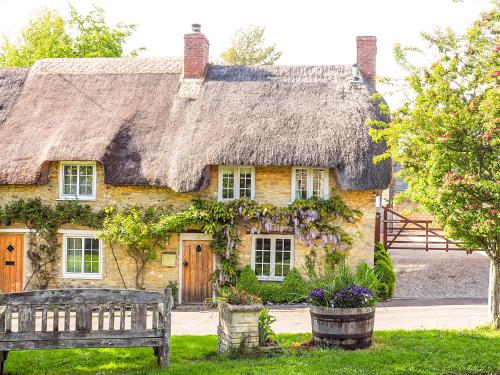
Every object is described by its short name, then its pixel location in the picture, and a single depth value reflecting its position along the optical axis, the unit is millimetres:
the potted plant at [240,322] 10188
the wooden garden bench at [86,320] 9133
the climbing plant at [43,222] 18906
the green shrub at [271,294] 18375
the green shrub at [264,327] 10602
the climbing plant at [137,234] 18203
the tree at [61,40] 34719
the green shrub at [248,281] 18391
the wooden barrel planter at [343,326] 10852
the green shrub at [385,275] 18766
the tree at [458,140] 12219
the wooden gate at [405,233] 23183
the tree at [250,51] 46219
